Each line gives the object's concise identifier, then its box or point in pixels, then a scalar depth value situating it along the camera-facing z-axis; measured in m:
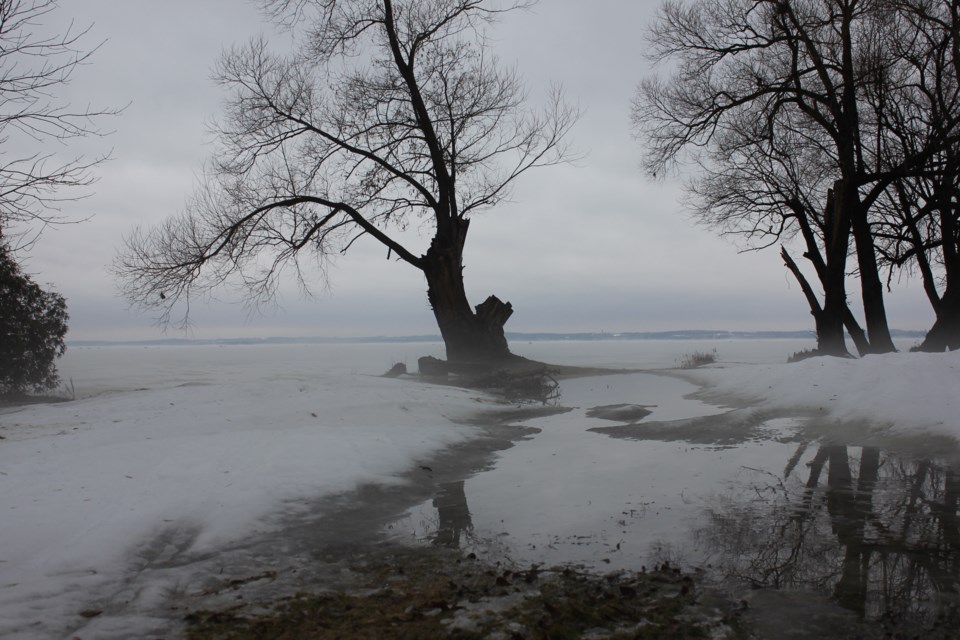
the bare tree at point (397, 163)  16.92
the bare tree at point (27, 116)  7.71
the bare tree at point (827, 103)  15.90
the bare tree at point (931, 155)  15.03
